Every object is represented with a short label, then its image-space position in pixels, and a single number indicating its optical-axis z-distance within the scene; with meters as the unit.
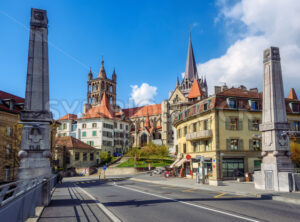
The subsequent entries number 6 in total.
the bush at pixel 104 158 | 67.19
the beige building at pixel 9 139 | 31.89
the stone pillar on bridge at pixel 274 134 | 18.31
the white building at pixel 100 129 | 73.62
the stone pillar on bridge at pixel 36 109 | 12.52
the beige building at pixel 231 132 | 32.34
